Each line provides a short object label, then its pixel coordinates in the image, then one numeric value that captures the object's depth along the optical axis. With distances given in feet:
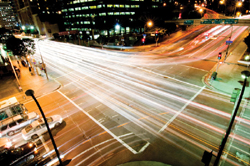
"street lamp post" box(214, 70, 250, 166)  20.25
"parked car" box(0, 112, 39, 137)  38.63
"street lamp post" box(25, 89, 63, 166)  19.89
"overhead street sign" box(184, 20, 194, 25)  140.69
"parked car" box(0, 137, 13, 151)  33.64
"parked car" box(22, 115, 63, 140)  36.69
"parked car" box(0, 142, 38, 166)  30.27
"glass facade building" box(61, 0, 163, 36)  203.31
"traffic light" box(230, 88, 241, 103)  25.66
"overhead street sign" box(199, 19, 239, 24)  115.85
